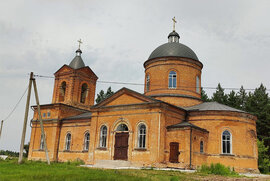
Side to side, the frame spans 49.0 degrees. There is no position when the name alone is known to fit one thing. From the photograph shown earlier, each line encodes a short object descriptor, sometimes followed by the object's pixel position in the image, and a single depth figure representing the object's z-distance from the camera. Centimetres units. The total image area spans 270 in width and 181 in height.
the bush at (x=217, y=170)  1772
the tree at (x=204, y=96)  4226
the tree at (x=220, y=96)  4019
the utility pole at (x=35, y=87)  1883
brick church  2139
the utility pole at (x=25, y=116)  1740
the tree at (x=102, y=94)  4762
